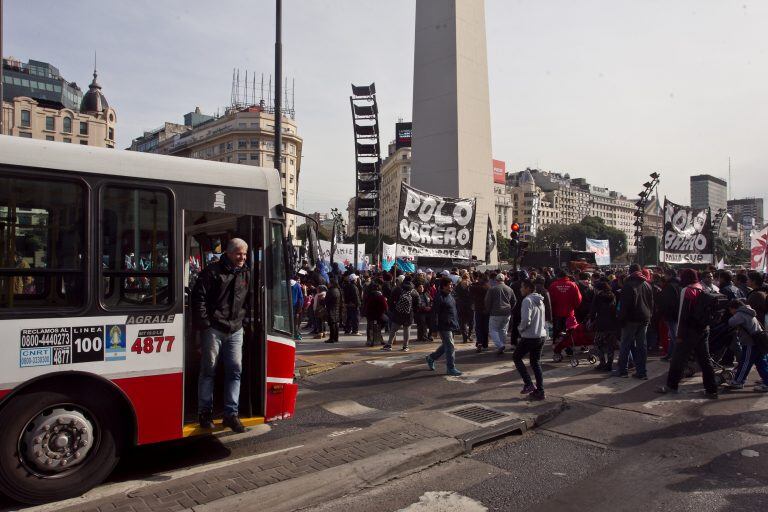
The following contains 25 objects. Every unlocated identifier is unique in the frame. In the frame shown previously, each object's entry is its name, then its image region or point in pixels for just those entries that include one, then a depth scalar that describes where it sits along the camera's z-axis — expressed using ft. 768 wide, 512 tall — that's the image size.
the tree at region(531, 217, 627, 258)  336.70
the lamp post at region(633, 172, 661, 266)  82.96
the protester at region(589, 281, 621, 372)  30.32
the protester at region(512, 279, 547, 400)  23.98
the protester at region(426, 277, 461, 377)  29.17
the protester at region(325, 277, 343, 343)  41.88
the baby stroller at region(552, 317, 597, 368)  33.58
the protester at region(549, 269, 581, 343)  33.99
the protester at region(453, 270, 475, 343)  43.50
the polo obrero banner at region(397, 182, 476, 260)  45.91
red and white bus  13.25
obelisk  104.99
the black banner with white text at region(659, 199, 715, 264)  66.23
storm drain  20.80
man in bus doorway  16.03
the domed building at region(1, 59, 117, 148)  273.95
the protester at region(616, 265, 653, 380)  27.48
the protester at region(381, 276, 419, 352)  37.50
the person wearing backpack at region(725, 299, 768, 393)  25.08
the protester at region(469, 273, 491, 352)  37.83
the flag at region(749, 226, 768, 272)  53.52
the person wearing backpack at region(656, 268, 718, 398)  24.47
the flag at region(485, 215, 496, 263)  103.92
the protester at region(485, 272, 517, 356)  35.65
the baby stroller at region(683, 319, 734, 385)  26.96
